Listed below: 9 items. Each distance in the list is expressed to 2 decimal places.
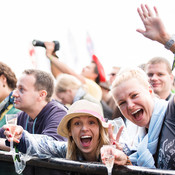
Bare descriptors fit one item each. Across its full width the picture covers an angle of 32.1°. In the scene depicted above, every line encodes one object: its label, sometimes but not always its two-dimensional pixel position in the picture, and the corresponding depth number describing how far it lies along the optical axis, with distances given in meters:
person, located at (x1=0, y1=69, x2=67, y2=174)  3.08
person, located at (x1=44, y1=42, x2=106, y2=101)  4.27
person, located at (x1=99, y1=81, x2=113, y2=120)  4.62
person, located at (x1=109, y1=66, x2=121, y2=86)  5.27
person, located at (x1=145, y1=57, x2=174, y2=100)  3.54
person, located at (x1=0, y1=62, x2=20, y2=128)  3.61
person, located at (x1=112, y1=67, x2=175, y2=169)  1.83
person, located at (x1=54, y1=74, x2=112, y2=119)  4.50
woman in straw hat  2.24
